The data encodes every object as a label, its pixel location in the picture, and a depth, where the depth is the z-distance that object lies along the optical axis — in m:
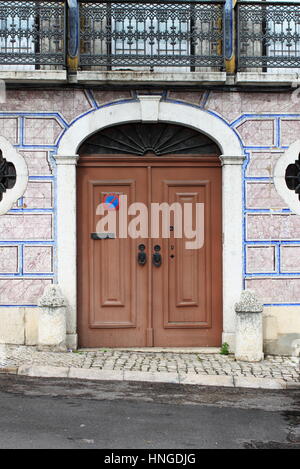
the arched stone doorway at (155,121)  10.21
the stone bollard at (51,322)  9.91
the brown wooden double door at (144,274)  10.41
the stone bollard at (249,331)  9.80
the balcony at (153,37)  10.16
